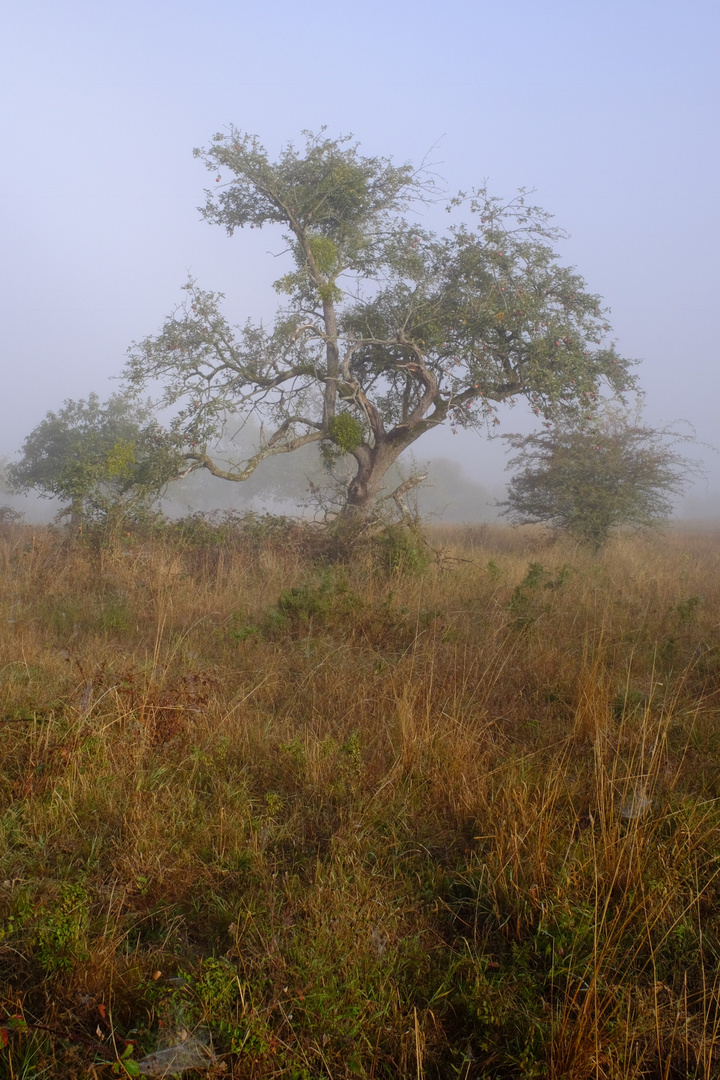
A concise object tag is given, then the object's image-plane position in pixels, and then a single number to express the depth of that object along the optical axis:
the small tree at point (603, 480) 14.91
